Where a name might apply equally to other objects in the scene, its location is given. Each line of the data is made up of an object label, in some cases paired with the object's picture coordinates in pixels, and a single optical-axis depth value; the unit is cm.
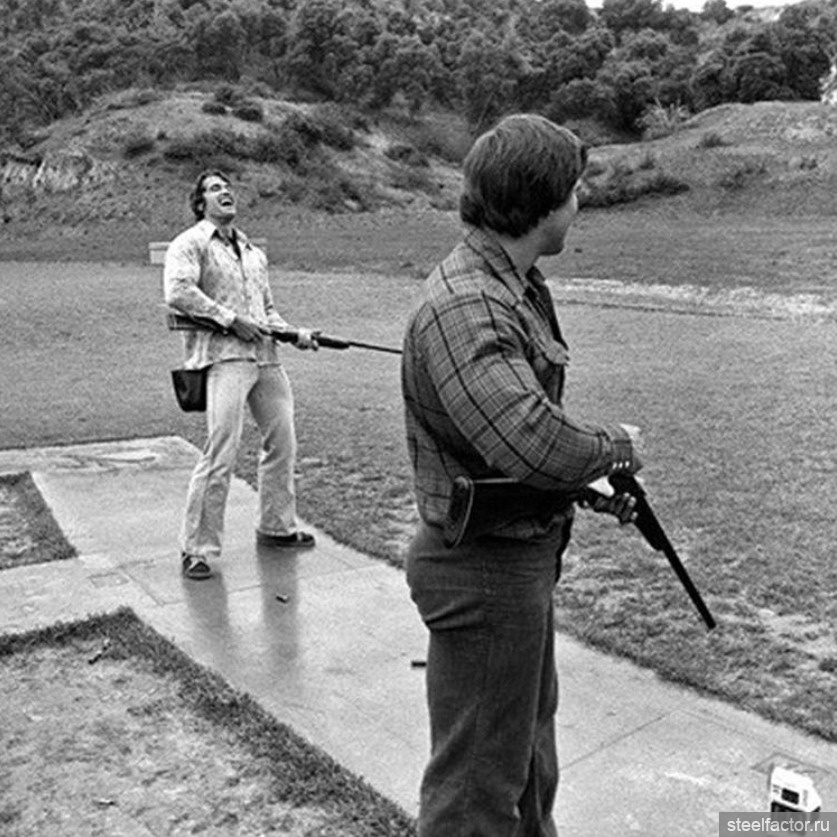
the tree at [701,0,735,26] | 10038
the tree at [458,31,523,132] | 7300
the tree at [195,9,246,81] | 7350
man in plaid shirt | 183
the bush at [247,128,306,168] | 5044
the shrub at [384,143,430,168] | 5781
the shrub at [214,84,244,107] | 5649
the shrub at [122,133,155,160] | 4912
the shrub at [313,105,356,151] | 5538
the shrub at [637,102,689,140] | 4838
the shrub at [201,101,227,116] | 5328
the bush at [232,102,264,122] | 5391
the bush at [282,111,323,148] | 5350
